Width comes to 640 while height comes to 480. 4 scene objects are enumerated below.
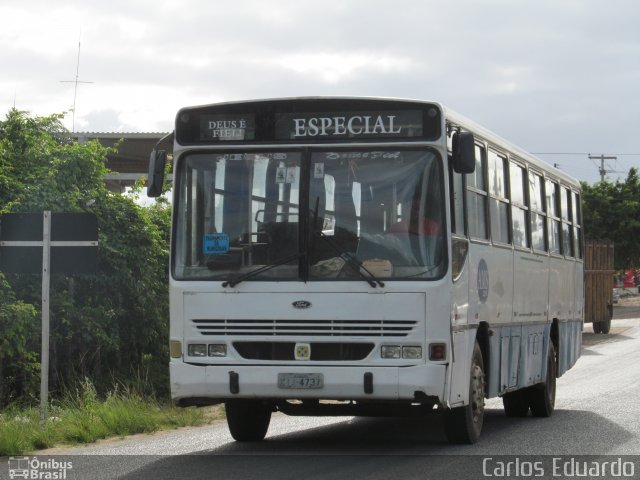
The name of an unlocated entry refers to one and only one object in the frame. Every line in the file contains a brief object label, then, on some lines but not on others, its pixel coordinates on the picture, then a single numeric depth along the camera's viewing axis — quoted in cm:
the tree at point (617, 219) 6488
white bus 1111
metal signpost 1370
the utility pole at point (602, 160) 10075
